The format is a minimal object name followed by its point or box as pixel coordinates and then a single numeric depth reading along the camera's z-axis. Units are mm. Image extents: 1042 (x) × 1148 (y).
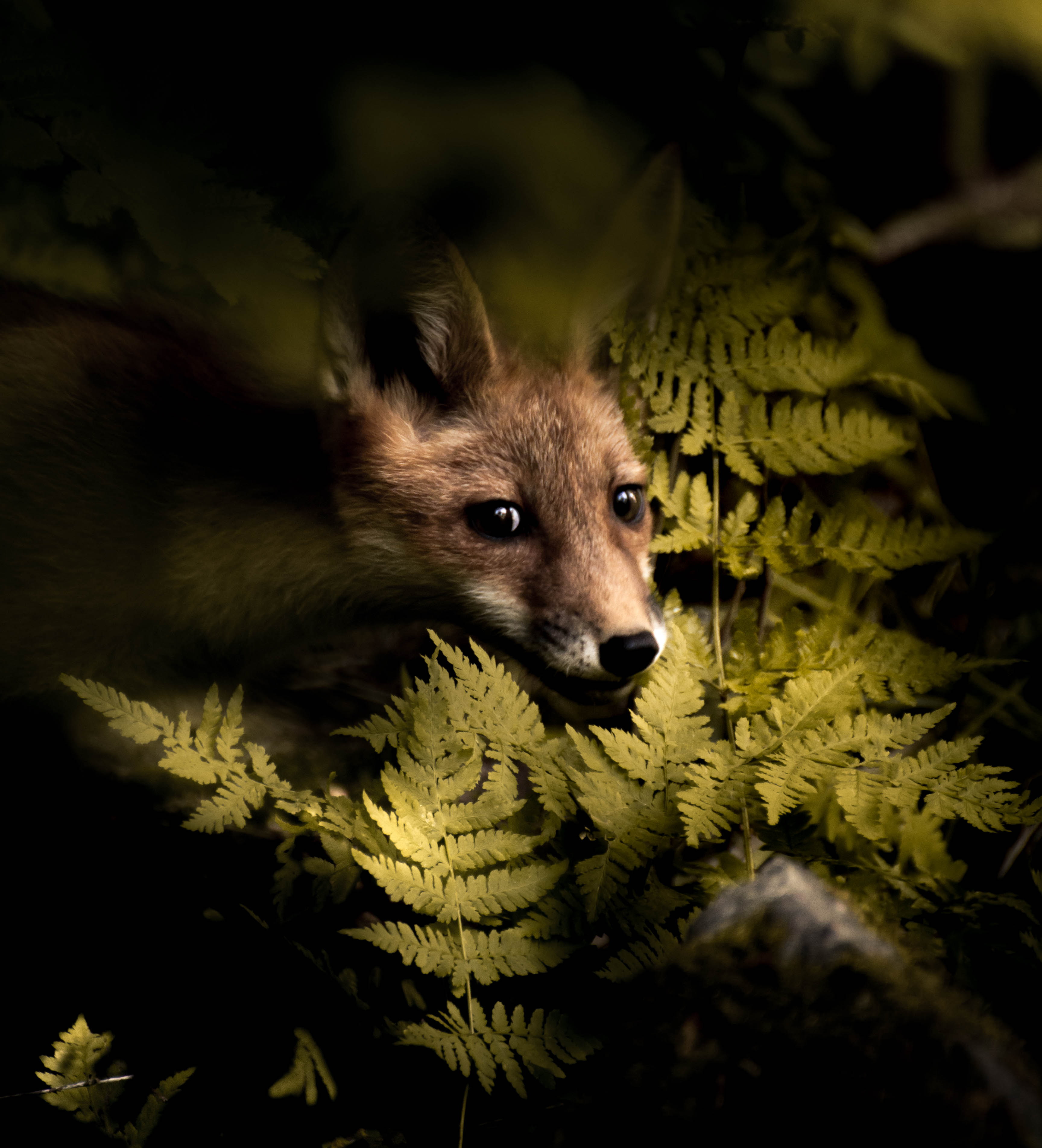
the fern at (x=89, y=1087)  4149
